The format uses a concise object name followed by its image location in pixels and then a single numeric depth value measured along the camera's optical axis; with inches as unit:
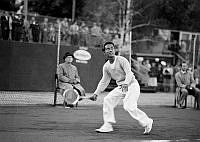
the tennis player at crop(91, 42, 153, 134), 354.0
